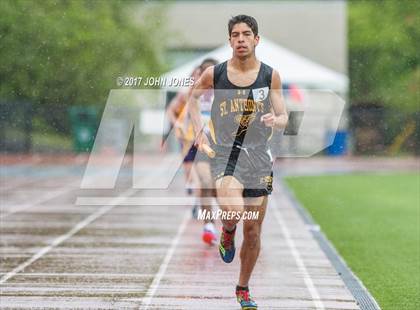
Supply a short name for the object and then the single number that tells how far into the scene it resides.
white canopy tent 25.92
